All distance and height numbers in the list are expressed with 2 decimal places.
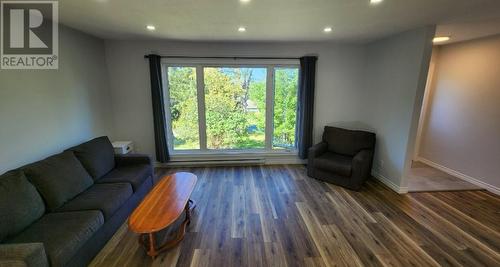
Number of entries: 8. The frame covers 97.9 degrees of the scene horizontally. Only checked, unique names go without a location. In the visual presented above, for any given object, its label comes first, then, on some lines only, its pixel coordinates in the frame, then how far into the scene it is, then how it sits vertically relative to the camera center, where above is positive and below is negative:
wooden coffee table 1.93 -1.10
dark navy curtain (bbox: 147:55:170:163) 3.90 -0.24
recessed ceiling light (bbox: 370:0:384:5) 2.08 +0.92
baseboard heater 4.44 -1.33
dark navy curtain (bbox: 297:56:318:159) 4.14 -0.12
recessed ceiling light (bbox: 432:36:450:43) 3.51 +1.00
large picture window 4.19 -0.19
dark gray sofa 1.66 -1.08
